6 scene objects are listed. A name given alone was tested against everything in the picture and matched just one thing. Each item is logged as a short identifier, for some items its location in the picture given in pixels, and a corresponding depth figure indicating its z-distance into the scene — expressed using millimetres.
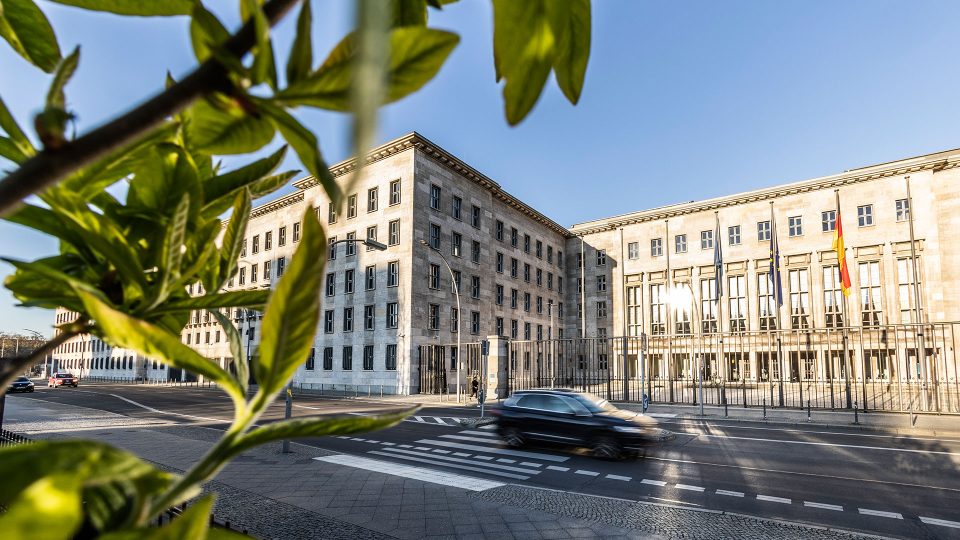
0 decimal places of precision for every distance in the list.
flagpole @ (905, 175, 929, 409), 37244
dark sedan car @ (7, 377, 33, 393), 36812
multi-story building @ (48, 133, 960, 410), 37875
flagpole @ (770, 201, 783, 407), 31500
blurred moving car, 13273
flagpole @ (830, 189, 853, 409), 30836
